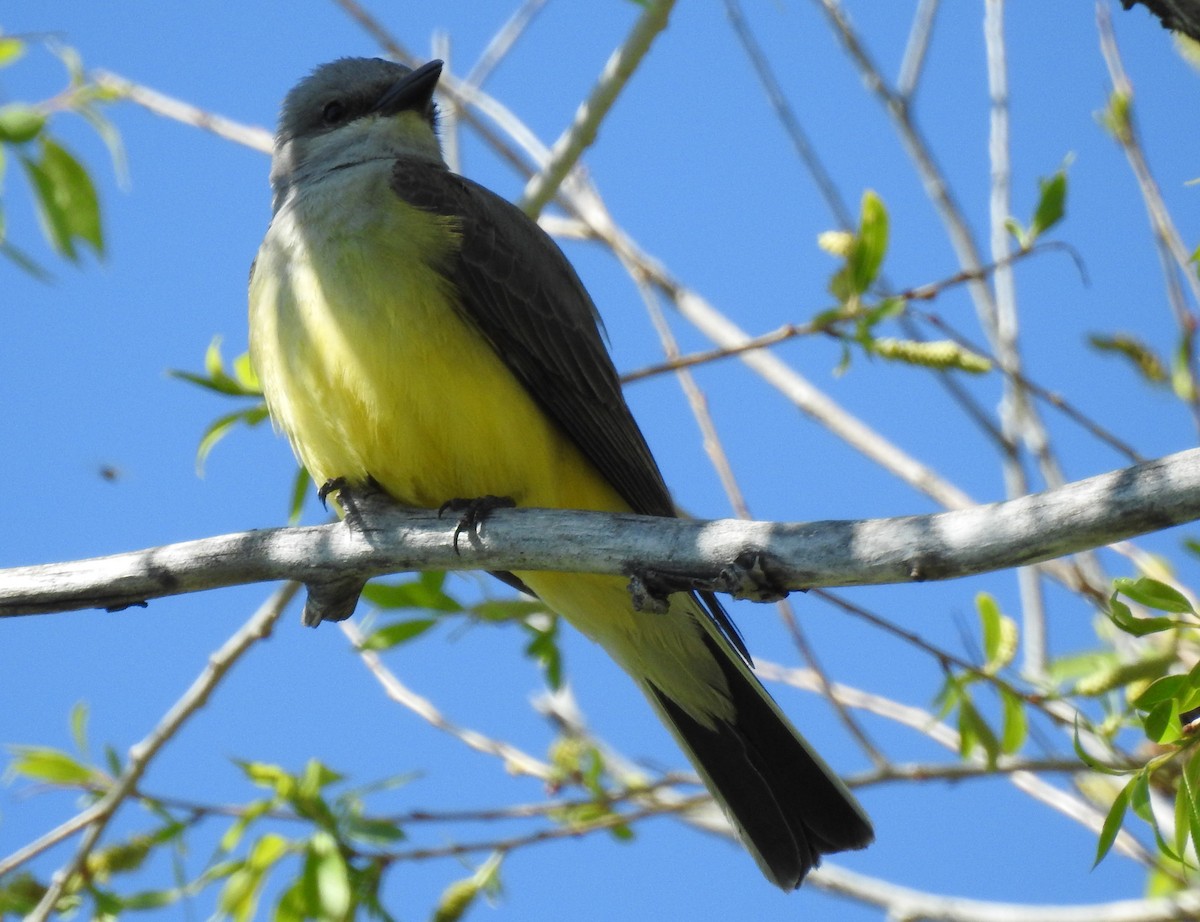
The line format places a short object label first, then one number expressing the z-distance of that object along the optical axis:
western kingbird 8.52
